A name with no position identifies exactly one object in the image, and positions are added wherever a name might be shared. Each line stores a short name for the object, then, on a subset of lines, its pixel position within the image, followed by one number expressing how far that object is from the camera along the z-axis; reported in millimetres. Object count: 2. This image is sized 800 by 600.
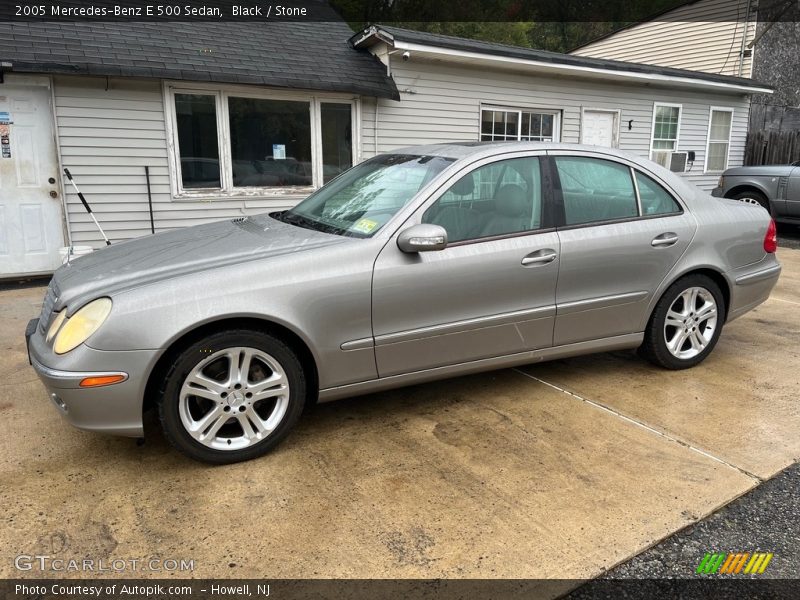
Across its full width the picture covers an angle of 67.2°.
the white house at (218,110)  6957
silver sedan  2719
